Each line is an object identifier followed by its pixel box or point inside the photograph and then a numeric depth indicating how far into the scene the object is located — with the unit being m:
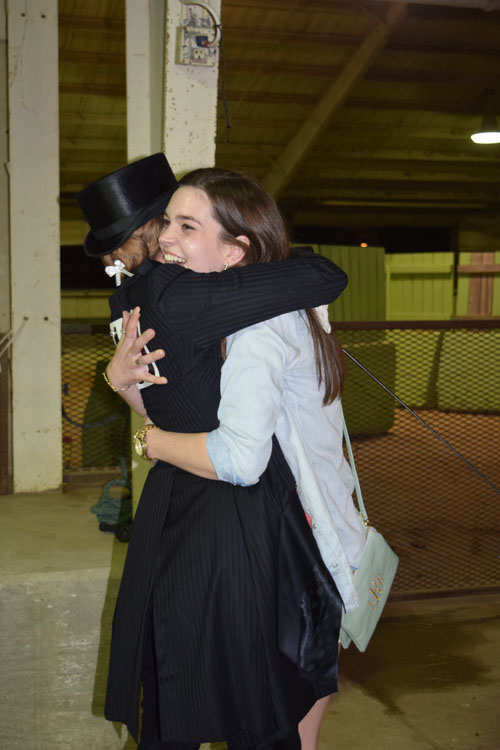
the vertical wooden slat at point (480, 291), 12.57
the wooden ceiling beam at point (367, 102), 9.86
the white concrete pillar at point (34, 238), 3.66
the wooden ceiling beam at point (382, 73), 9.10
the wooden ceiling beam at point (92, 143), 10.95
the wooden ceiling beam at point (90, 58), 8.41
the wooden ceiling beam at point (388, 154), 11.43
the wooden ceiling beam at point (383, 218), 15.99
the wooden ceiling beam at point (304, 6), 7.52
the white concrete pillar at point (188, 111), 2.71
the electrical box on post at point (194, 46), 2.65
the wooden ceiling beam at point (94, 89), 9.24
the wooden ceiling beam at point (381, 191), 14.09
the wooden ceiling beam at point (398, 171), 13.09
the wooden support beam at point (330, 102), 8.20
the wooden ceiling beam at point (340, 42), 8.23
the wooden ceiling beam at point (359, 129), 10.67
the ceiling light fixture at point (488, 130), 10.30
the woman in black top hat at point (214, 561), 1.39
